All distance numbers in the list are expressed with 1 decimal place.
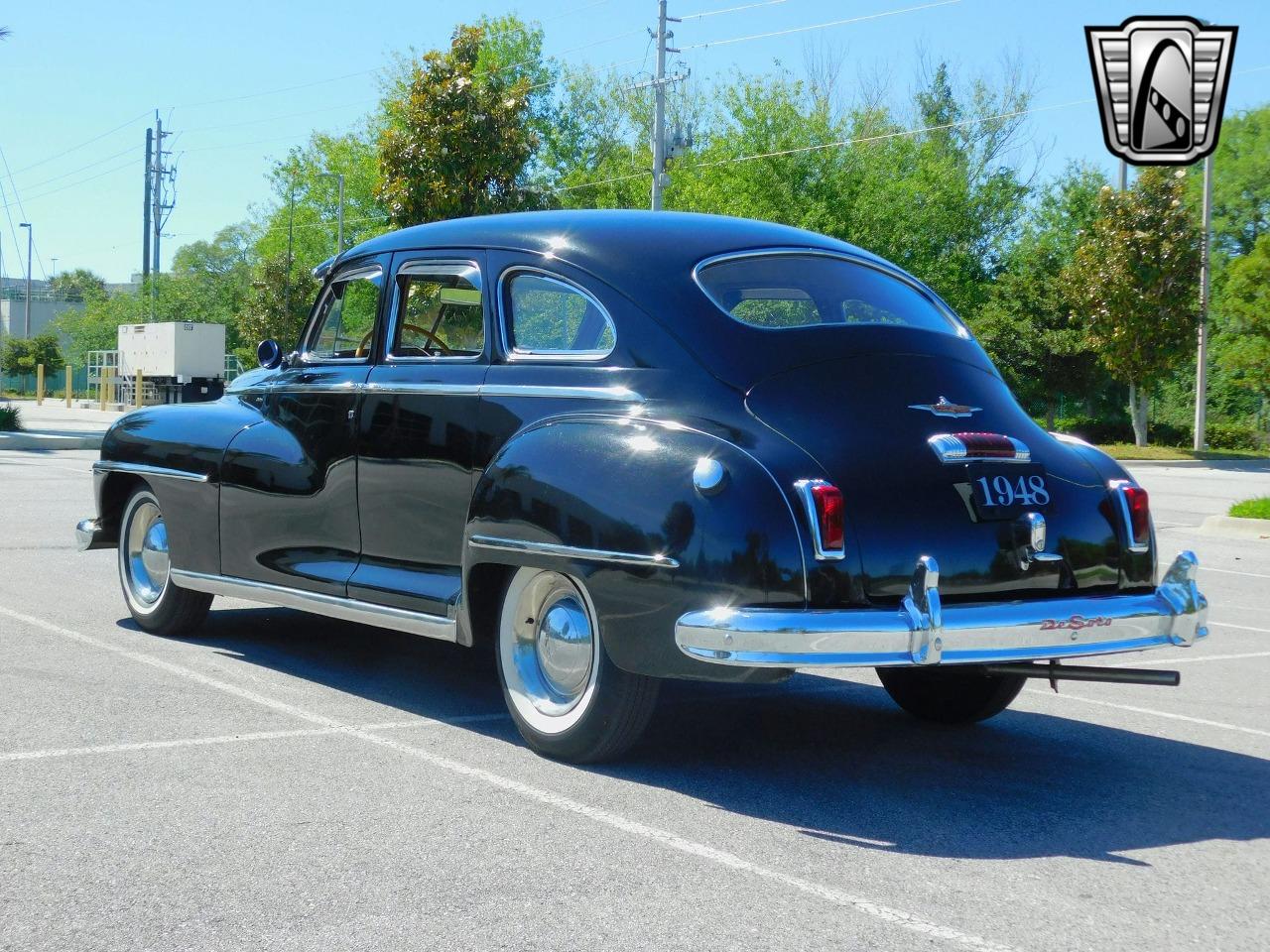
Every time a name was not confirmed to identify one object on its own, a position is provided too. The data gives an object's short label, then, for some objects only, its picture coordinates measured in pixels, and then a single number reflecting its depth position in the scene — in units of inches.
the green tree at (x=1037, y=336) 1806.1
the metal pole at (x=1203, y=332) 1493.6
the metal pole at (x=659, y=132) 1437.0
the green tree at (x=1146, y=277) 1441.9
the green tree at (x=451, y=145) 1258.0
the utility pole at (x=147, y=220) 3014.3
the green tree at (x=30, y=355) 3213.6
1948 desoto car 183.0
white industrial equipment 2023.9
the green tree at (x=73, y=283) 5874.0
